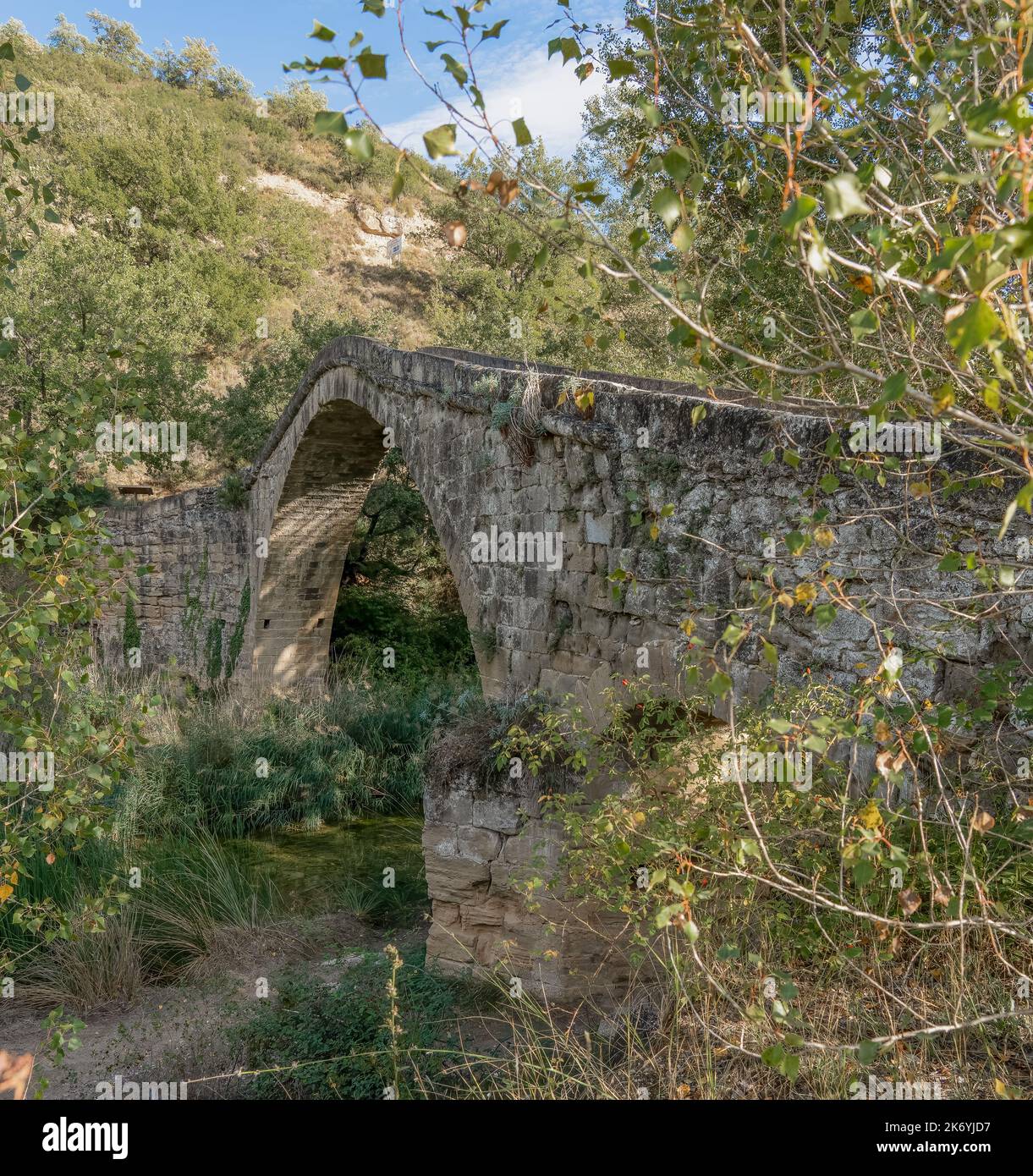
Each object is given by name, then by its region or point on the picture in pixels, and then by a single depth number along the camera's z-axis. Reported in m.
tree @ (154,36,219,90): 32.75
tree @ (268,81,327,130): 32.28
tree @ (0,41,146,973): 3.17
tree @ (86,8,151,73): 32.56
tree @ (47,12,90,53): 31.55
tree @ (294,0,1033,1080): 1.80
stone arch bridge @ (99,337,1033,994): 3.23
